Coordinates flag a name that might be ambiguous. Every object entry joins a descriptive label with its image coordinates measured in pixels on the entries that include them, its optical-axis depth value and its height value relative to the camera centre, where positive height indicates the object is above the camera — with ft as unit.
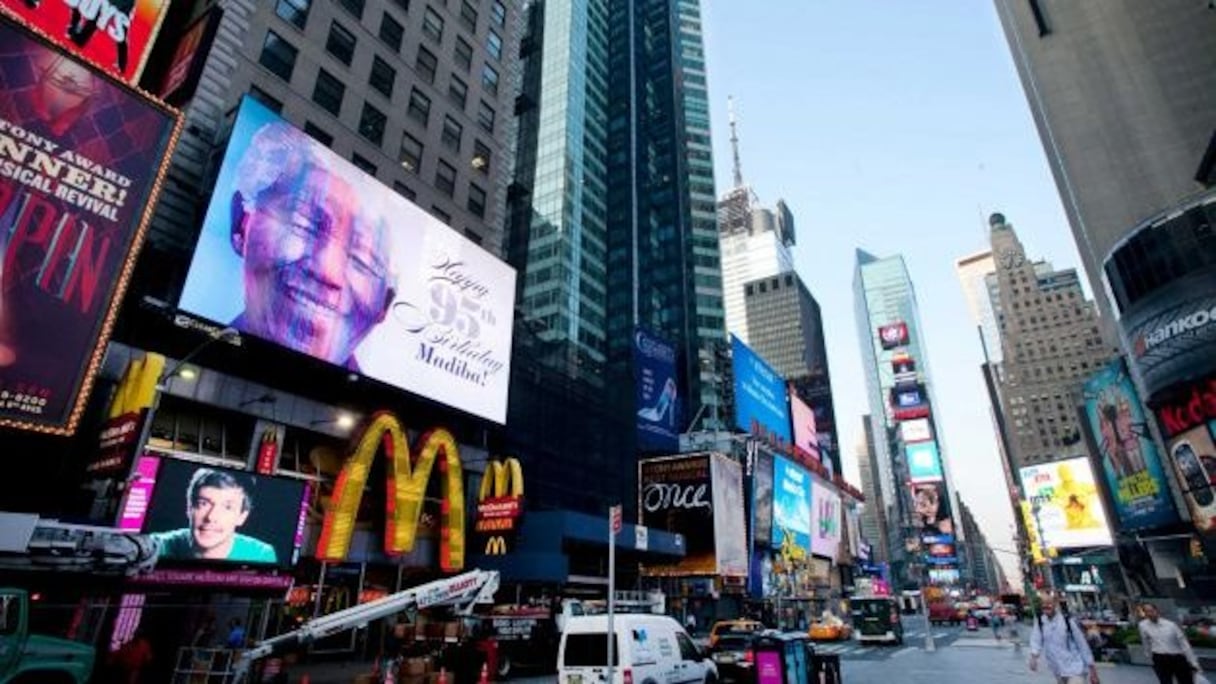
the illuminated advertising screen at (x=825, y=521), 270.87 +34.29
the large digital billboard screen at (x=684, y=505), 173.99 +25.94
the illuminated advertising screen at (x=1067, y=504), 216.95 +32.90
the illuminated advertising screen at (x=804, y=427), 275.39 +73.39
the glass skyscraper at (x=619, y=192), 313.53 +212.50
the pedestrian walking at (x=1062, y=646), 36.86 -2.08
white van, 47.52 -3.41
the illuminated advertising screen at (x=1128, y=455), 178.60 +41.02
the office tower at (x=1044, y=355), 514.27 +189.84
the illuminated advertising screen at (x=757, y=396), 214.90 +69.41
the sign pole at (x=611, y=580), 41.86 +1.52
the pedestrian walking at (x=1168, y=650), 39.42 -2.40
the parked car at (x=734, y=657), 69.87 -5.31
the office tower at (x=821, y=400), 483.19 +154.02
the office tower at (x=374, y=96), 81.87 +76.40
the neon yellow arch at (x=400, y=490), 77.66 +13.66
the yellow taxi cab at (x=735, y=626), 100.21 -3.16
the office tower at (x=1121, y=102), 247.29 +189.83
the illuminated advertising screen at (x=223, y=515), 63.00 +8.16
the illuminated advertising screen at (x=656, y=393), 169.78 +52.29
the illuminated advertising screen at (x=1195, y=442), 119.55 +29.74
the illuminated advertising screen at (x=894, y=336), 515.09 +199.93
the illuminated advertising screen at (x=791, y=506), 229.25 +34.67
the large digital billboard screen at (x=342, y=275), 74.54 +40.24
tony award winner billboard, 54.44 +31.68
